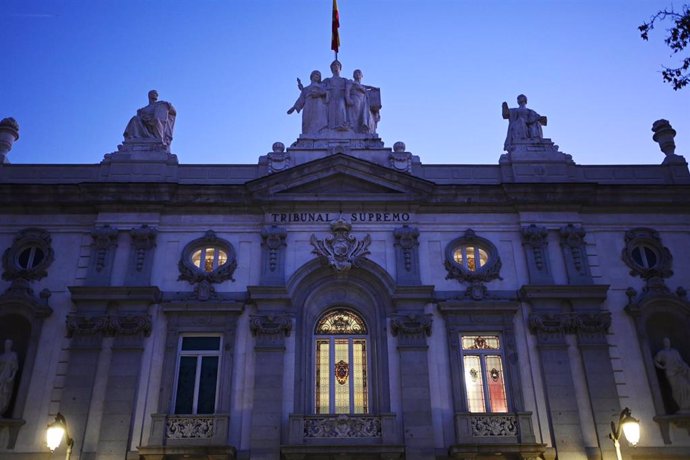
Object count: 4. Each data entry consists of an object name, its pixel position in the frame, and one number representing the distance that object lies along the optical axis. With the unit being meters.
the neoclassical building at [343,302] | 18.30
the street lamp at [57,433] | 16.06
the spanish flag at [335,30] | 26.33
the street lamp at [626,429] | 15.92
